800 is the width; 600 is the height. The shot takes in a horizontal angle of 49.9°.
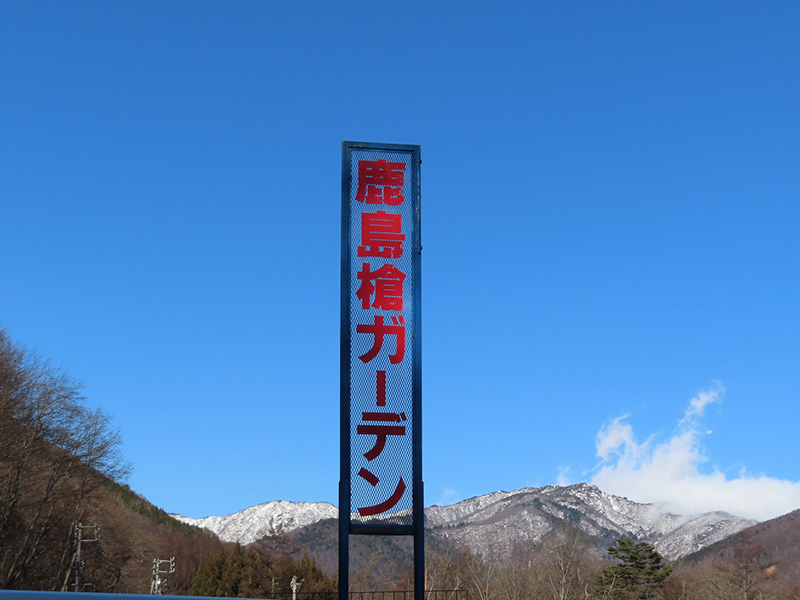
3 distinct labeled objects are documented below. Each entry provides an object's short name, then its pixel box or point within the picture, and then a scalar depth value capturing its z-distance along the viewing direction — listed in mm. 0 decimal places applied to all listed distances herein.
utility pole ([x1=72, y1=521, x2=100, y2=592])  26344
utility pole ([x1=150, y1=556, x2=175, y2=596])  35475
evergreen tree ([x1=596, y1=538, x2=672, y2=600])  40969
